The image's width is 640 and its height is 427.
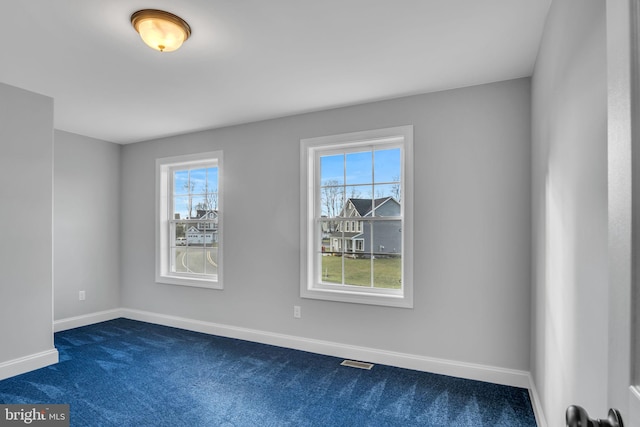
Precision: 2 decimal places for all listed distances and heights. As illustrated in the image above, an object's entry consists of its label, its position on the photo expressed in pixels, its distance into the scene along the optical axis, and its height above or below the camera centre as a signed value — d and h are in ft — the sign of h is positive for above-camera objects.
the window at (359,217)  11.25 -0.15
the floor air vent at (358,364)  10.90 -4.74
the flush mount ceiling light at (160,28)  6.75 +3.65
